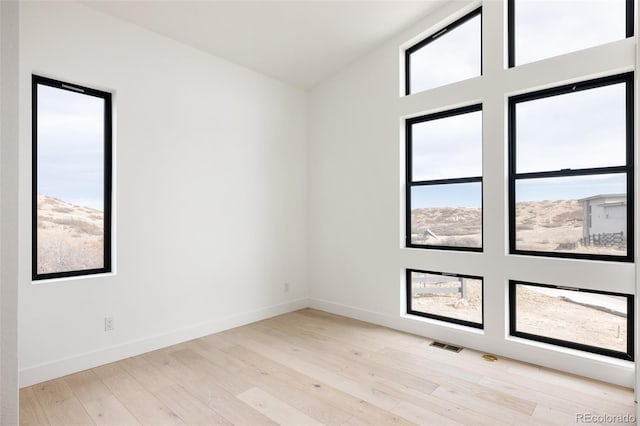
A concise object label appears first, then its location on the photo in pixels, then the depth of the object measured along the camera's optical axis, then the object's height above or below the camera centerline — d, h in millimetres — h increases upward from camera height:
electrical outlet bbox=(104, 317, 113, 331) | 3029 -945
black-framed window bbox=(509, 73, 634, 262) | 2756 +349
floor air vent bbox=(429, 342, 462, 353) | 3336 -1279
